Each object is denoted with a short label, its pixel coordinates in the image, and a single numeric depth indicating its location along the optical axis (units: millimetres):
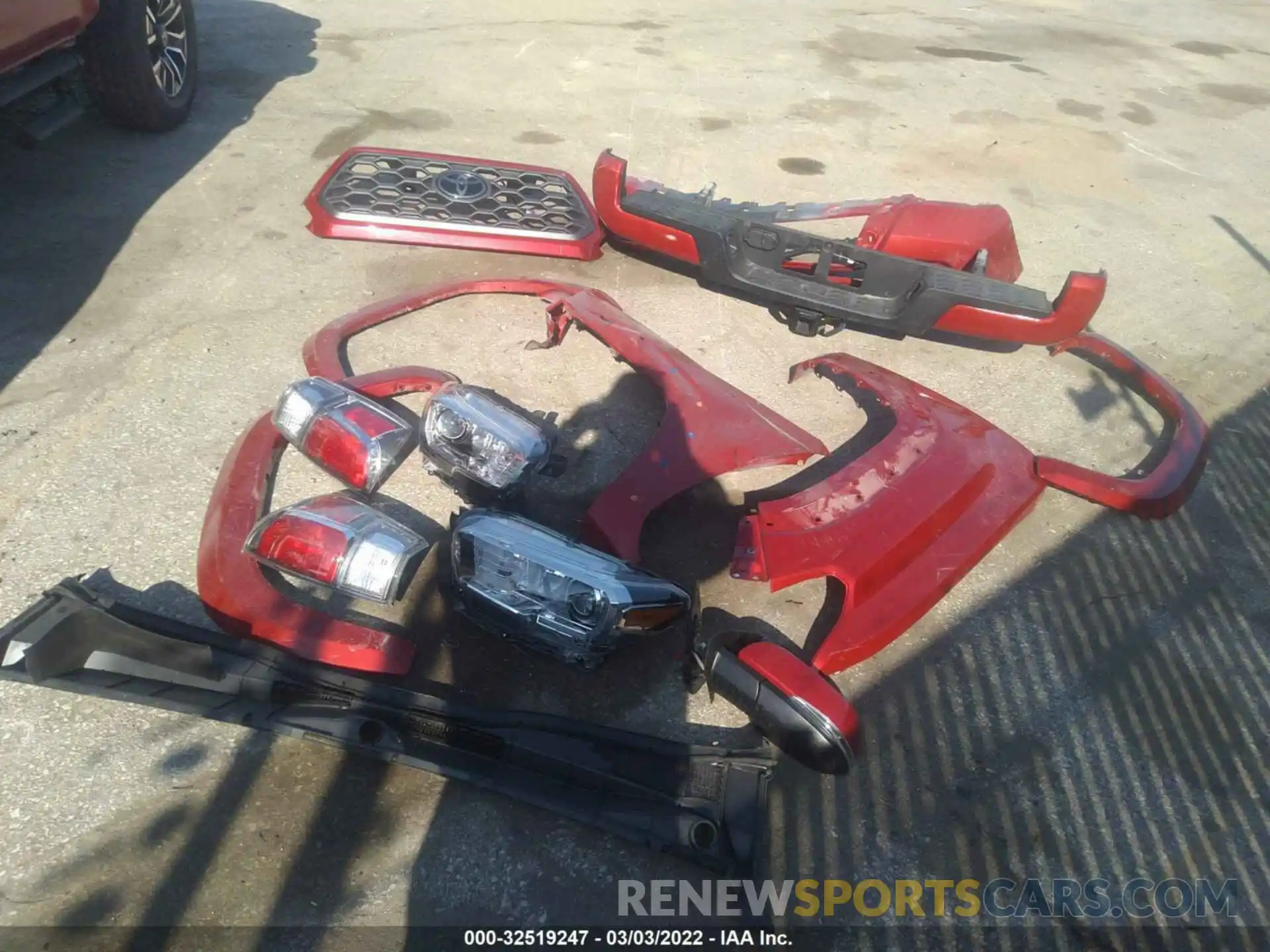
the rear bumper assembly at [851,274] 3684
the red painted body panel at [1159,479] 3037
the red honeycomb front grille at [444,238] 4285
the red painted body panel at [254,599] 2266
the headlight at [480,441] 2740
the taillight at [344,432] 2740
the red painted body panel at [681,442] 2660
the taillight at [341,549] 2342
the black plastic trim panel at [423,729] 2014
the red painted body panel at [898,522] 2498
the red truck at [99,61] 3893
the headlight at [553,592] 2252
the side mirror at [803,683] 2119
